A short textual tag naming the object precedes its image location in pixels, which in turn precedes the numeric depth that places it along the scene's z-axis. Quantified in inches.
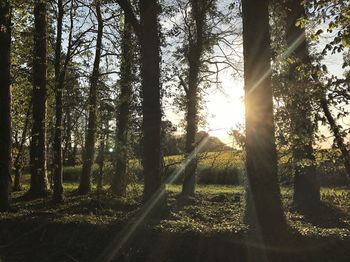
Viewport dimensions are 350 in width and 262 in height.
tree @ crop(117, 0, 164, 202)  554.9
